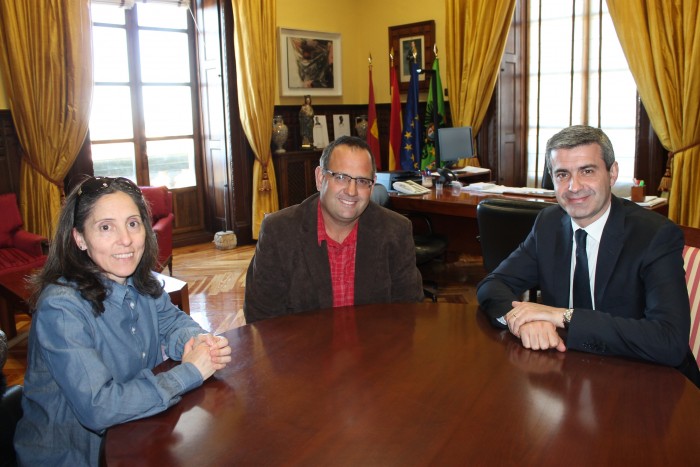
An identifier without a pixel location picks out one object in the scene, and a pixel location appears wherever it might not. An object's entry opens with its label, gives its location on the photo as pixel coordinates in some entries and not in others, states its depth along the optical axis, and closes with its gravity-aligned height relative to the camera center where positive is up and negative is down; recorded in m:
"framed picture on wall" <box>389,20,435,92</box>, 7.31 +1.20
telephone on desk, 4.90 -0.33
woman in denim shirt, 1.36 -0.44
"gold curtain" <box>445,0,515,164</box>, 6.55 +0.99
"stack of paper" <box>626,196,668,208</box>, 4.12 -0.40
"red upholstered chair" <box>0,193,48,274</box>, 4.39 -0.66
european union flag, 6.55 +0.10
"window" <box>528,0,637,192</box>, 6.13 +0.65
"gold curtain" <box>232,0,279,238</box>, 6.51 +0.71
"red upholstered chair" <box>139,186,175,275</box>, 5.19 -0.57
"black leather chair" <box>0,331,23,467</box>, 1.59 -0.69
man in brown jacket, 2.23 -0.38
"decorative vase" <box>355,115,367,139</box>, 7.74 +0.26
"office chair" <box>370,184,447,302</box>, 4.31 -0.71
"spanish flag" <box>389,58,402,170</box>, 7.05 +0.23
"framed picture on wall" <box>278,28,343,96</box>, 7.22 +1.01
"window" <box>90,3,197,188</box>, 6.28 +0.59
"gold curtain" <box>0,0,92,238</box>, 5.16 +0.55
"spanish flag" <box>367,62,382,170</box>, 7.45 +0.25
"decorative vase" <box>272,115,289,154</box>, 7.00 +0.18
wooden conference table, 1.15 -0.55
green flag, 6.59 +0.26
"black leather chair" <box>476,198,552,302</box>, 3.37 -0.44
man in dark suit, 1.62 -0.40
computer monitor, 5.72 +0.02
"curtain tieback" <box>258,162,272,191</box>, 6.84 -0.36
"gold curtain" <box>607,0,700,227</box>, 5.28 +0.55
